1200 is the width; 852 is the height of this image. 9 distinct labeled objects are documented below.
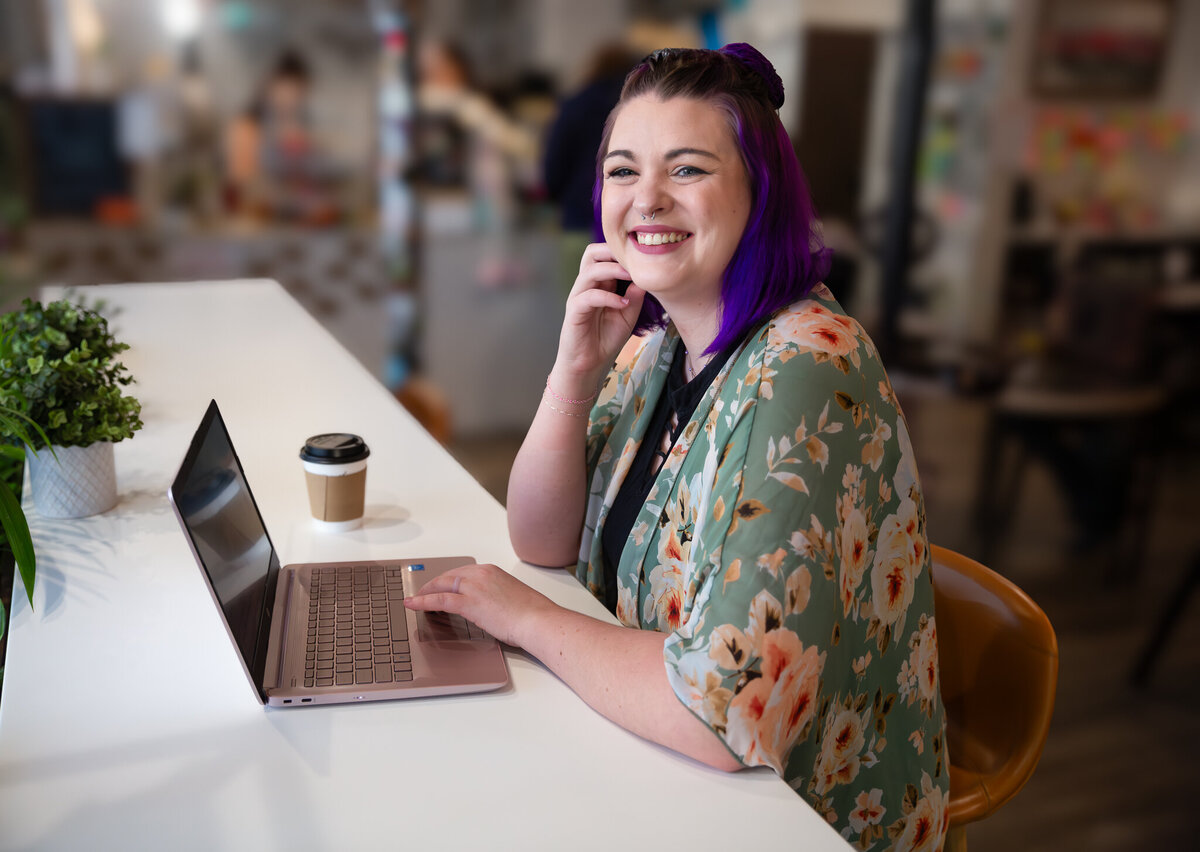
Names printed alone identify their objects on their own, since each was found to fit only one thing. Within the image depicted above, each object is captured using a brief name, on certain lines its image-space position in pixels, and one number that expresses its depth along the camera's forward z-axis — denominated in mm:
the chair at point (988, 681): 1215
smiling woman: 880
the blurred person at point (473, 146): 3938
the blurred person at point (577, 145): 3166
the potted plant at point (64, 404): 1215
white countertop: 778
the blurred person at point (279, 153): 3748
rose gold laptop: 928
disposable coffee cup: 1272
